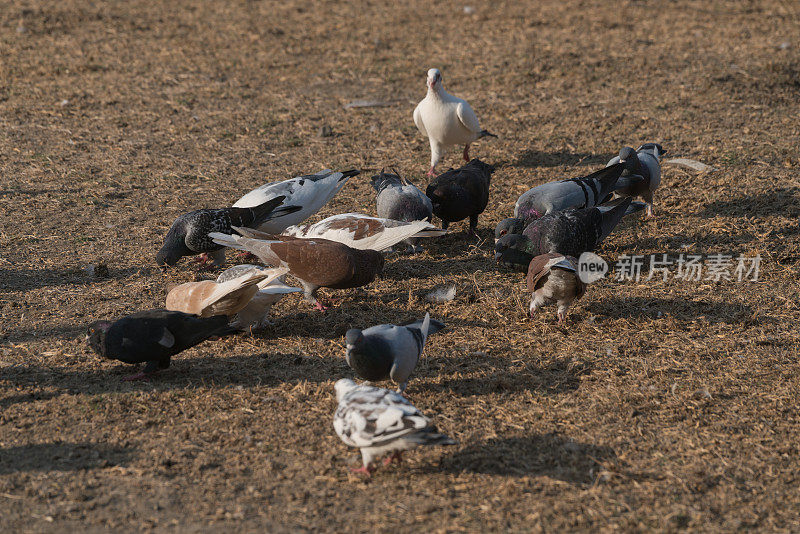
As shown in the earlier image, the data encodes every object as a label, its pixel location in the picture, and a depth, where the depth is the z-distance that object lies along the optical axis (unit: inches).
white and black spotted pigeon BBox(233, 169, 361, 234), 550.9
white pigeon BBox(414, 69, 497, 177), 660.7
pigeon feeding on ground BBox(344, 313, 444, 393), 359.6
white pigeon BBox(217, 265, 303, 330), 433.1
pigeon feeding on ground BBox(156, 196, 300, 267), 511.5
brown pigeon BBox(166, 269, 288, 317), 415.5
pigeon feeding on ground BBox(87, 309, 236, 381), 388.8
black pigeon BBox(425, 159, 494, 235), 556.7
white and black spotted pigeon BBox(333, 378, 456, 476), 306.5
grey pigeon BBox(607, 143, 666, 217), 567.5
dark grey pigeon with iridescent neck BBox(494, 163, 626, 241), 546.6
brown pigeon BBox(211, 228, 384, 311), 454.6
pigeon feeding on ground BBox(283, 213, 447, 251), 503.5
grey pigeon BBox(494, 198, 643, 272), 495.2
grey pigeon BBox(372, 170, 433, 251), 542.9
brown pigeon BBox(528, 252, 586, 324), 441.4
